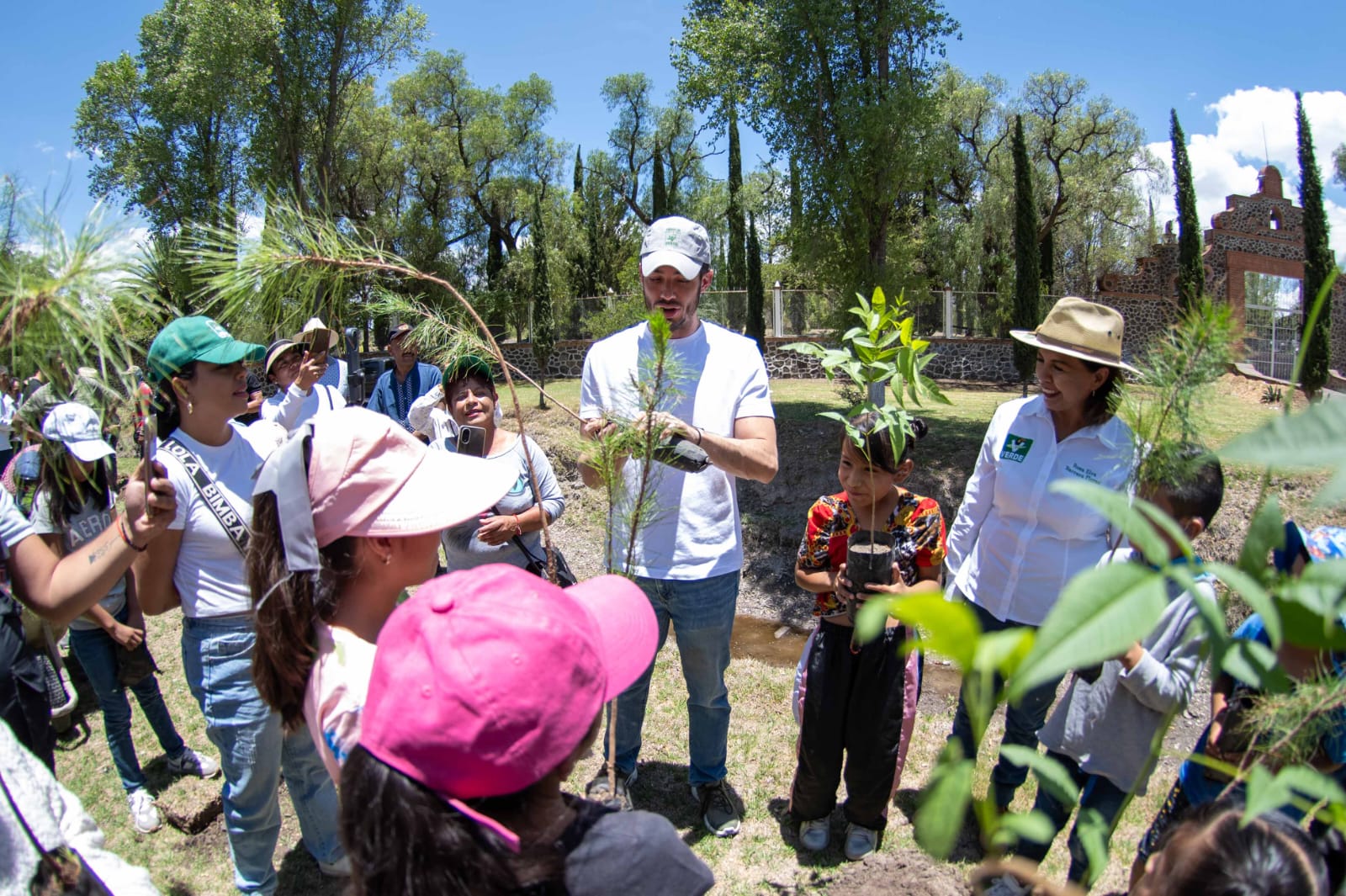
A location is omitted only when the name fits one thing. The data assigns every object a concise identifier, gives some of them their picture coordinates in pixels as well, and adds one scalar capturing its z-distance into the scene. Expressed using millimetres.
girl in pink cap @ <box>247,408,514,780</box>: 1354
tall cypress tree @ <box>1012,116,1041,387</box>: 18781
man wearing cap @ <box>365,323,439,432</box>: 4887
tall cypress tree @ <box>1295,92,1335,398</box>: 16125
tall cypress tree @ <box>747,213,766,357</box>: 22172
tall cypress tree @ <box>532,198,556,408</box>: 17781
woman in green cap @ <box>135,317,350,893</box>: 2426
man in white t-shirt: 2717
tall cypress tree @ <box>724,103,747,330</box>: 27295
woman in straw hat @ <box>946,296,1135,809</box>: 2598
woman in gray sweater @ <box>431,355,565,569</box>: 3182
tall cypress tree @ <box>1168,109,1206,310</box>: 18359
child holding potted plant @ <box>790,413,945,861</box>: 2830
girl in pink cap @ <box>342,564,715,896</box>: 988
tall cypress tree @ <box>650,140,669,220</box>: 30594
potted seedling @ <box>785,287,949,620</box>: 1814
